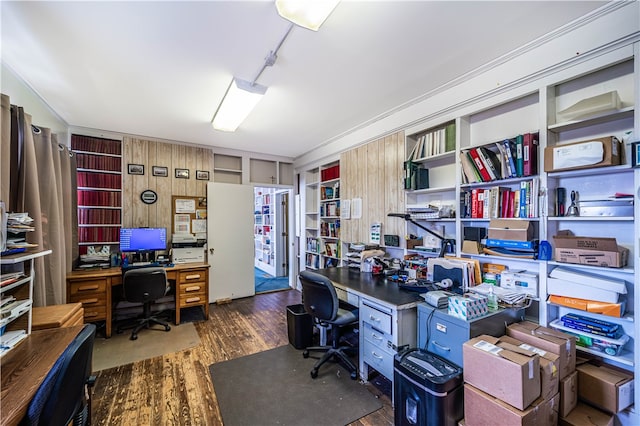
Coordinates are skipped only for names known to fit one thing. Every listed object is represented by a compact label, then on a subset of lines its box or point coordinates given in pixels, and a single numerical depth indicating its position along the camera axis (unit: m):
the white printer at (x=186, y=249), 3.94
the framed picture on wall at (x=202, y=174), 4.47
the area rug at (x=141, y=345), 2.68
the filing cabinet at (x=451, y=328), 1.72
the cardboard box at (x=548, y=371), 1.45
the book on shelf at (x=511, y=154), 2.09
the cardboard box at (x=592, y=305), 1.60
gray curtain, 2.02
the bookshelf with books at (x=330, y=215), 4.32
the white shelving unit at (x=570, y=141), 1.62
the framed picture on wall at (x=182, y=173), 4.30
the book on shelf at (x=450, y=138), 2.58
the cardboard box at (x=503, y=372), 1.34
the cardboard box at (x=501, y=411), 1.33
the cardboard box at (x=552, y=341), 1.58
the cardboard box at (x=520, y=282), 2.01
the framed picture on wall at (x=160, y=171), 4.12
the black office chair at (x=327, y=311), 2.28
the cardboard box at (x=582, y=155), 1.62
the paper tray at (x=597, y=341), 1.61
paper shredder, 1.53
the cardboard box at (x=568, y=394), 1.56
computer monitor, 3.67
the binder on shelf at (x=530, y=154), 1.98
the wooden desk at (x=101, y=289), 3.06
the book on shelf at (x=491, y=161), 2.23
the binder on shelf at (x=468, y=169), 2.37
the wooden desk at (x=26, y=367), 0.98
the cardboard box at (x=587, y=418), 1.52
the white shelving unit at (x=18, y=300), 1.42
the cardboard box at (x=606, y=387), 1.53
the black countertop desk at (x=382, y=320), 2.00
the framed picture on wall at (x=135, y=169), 3.95
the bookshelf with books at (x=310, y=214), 4.96
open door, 4.44
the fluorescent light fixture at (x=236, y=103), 2.44
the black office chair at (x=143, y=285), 3.10
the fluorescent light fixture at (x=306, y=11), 1.43
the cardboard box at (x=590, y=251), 1.63
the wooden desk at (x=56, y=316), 1.87
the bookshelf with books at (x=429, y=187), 2.68
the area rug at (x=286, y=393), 1.90
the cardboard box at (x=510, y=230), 1.99
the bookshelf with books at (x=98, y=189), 3.68
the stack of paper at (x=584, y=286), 1.62
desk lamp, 2.64
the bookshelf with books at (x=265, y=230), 6.61
